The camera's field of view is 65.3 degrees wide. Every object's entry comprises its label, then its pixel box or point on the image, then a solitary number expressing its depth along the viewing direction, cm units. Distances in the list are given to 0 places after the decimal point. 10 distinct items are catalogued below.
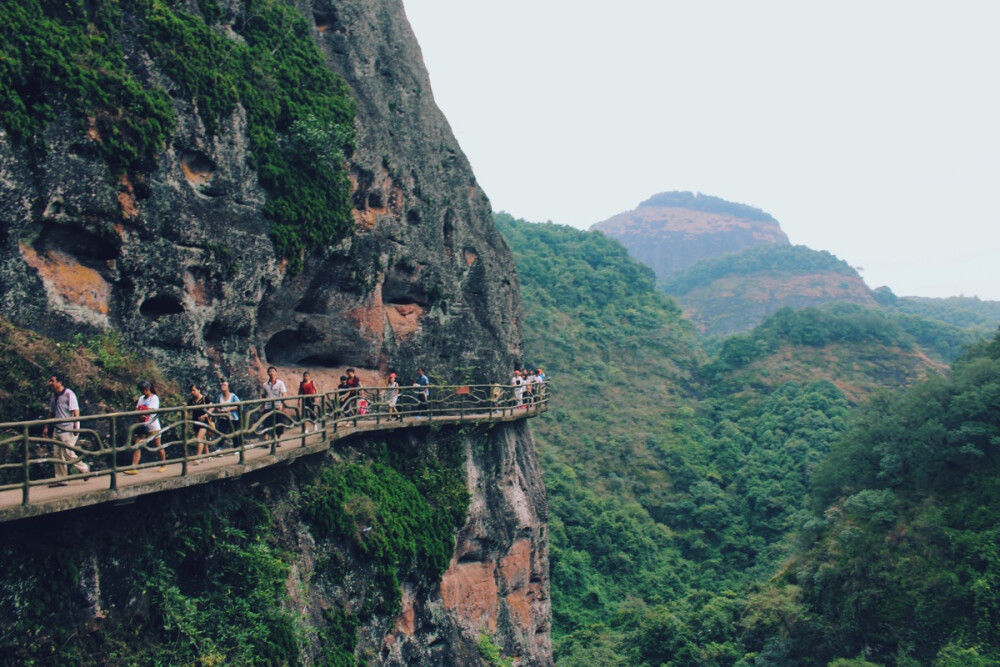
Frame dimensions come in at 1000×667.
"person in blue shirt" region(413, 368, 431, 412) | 2128
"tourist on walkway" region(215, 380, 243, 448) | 1477
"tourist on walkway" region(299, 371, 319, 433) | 1667
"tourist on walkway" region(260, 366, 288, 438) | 1624
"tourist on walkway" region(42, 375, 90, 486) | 1147
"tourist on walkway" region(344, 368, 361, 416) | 1792
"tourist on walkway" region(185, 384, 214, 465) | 1226
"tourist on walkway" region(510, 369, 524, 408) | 2474
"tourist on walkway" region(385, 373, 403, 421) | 1902
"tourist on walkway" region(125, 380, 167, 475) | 1226
